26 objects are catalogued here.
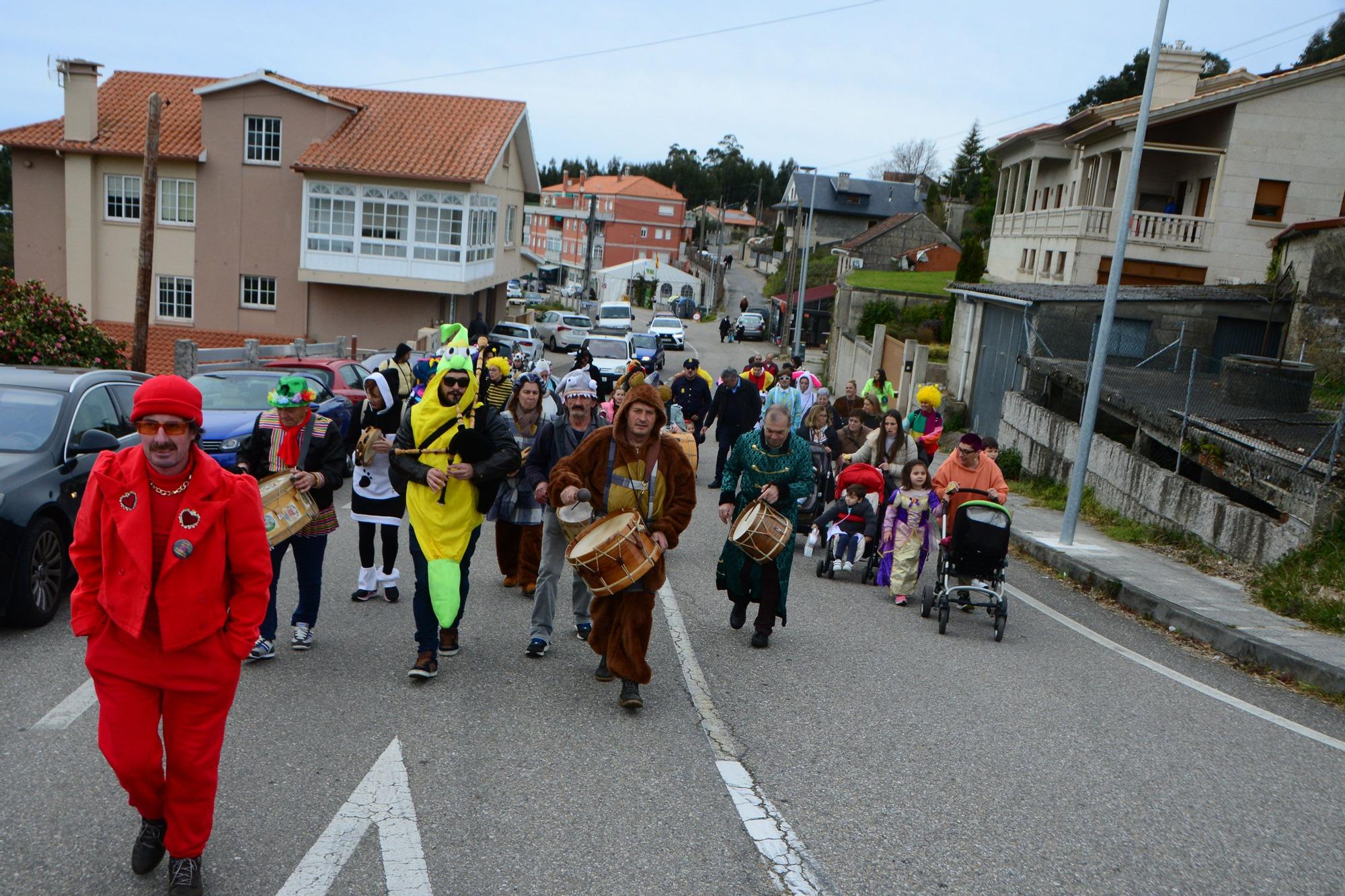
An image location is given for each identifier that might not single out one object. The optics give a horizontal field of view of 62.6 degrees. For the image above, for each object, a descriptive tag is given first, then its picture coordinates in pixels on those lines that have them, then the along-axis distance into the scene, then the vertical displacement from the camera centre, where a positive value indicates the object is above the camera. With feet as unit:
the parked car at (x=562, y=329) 169.68 -10.10
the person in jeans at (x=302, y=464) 22.99 -4.70
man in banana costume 22.02 -4.51
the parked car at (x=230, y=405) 41.83 -7.09
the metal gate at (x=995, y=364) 72.90 -4.01
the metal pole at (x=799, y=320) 157.54 -4.86
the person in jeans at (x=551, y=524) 24.61 -5.90
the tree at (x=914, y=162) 407.87 +49.43
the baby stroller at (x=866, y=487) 37.47 -6.57
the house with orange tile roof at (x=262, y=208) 120.47 +2.83
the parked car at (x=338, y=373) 55.52 -6.71
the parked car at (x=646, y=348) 114.32 -8.74
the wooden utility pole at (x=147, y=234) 72.54 -0.68
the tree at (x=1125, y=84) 199.93 +42.71
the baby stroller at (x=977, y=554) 30.71 -6.91
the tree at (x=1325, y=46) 169.89 +45.36
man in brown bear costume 21.58 -4.40
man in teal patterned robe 26.76 -5.00
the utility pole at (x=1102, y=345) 41.39 -1.13
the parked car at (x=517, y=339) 119.55 -9.30
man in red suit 13.29 -4.58
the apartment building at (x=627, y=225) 360.89 +14.81
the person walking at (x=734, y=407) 53.88 -6.11
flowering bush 56.24 -6.13
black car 24.31 -5.87
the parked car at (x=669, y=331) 186.80 -9.65
